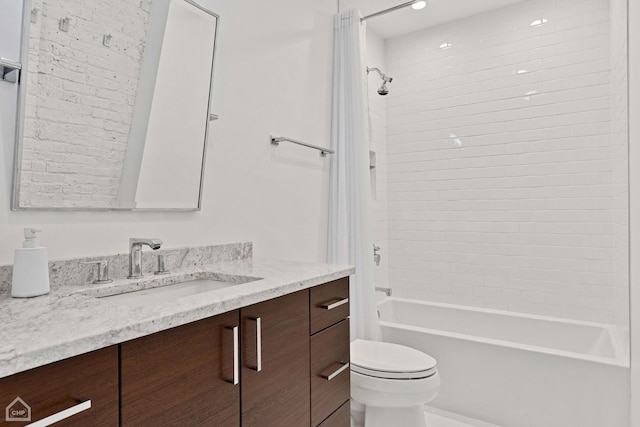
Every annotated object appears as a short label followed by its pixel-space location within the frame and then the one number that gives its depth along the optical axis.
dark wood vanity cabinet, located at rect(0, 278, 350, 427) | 0.67
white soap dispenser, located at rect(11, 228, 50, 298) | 0.96
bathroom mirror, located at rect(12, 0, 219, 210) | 1.12
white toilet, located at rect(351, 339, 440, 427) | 1.80
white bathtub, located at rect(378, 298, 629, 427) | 1.91
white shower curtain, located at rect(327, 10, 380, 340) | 2.36
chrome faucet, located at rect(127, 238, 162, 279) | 1.27
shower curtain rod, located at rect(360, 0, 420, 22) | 2.49
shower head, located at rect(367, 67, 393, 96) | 2.83
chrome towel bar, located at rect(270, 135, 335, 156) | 2.04
